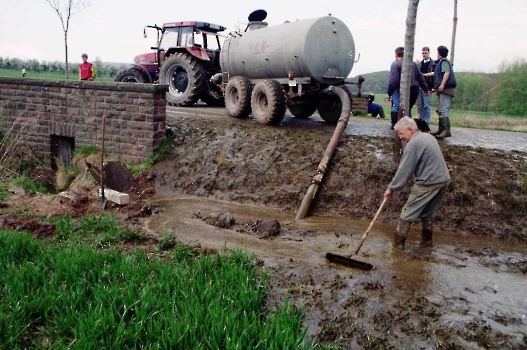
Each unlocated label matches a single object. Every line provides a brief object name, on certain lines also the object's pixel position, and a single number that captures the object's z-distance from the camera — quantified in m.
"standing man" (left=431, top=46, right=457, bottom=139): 9.23
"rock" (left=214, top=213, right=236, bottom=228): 6.99
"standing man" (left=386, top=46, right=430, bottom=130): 9.33
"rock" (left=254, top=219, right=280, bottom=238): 6.61
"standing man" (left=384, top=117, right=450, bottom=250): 5.90
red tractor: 14.74
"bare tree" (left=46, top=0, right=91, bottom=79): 22.53
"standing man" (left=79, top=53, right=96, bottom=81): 14.96
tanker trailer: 10.22
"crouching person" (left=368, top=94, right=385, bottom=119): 16.55
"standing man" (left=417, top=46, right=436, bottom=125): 10.15
